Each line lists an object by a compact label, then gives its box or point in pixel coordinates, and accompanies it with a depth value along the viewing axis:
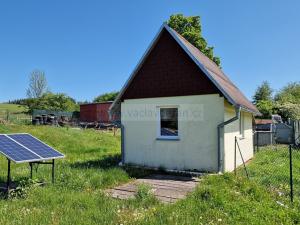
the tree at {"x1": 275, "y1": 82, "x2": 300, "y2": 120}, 27.59
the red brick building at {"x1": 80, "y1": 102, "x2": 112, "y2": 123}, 30.93
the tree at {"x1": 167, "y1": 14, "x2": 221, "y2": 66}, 25.31
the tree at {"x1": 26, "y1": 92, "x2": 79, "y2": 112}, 41.67
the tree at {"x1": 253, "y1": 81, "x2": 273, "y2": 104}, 43.97
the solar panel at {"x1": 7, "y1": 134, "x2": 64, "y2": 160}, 6.47
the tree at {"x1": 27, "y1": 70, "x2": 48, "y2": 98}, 50.61
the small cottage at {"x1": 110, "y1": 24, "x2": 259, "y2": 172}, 8.43
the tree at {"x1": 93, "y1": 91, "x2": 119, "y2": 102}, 57.23
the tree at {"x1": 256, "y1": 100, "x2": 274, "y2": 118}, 29.11
